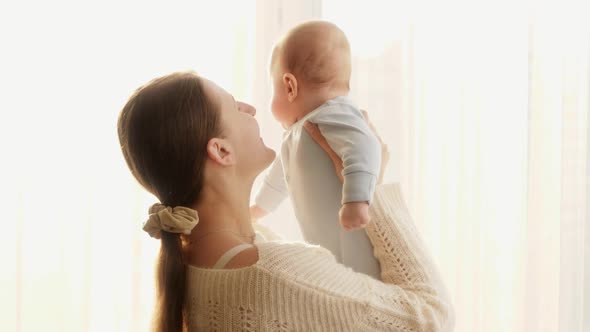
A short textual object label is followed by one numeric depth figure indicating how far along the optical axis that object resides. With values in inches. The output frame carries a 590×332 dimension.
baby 82.1
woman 76.0
